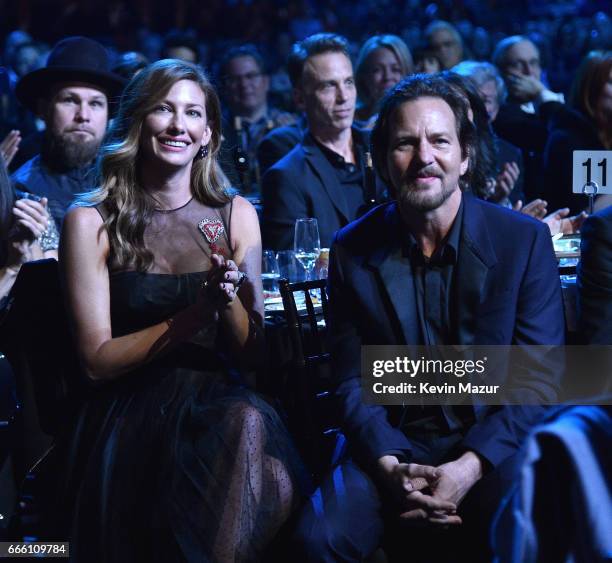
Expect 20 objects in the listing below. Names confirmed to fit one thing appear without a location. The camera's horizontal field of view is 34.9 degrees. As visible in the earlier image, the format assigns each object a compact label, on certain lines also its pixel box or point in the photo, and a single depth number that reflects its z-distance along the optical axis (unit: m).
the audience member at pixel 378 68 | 6.73
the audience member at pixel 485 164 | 4.41
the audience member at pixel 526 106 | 6.96
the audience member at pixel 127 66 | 6.11
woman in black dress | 2.90
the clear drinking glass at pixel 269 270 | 4.12
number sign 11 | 3.94
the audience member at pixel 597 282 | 2.87
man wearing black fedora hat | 5.11
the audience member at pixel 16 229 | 3.75
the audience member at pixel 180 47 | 8.27
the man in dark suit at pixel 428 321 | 2.64
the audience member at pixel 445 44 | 7.88
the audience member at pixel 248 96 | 7.25
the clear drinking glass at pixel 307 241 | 4.12
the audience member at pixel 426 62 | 7.48
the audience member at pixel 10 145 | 5.30
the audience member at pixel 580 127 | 5.29
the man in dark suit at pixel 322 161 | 4.90
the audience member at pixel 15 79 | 7.48
